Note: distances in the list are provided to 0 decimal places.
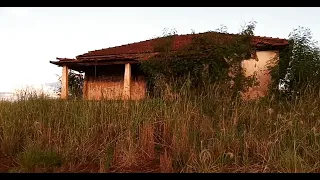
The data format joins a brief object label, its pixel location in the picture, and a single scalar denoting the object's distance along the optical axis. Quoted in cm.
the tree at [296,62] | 719
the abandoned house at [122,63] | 1015
